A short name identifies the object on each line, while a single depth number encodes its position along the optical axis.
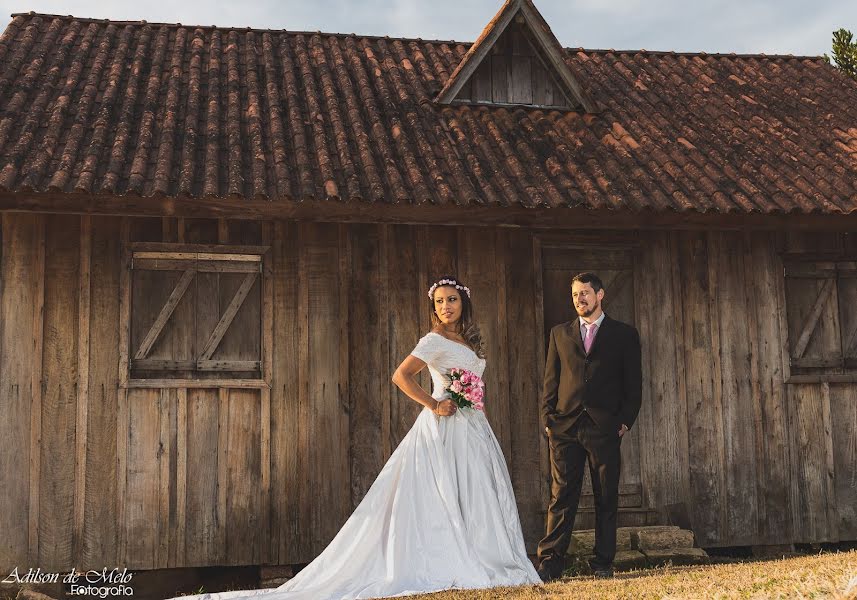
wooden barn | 7.88
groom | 6.89
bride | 6.30
